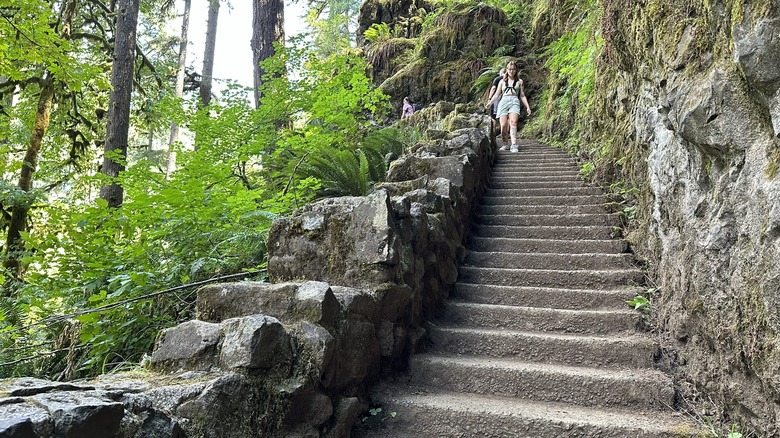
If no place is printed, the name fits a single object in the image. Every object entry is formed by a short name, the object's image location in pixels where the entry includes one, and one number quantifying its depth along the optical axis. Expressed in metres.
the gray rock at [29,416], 1.22
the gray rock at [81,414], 1.31
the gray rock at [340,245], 3.14
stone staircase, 2.67
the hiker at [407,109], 13.67
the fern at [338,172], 5.80
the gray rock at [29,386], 1.49
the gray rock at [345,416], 2.42
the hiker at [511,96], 8.79
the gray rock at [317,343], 2.33
